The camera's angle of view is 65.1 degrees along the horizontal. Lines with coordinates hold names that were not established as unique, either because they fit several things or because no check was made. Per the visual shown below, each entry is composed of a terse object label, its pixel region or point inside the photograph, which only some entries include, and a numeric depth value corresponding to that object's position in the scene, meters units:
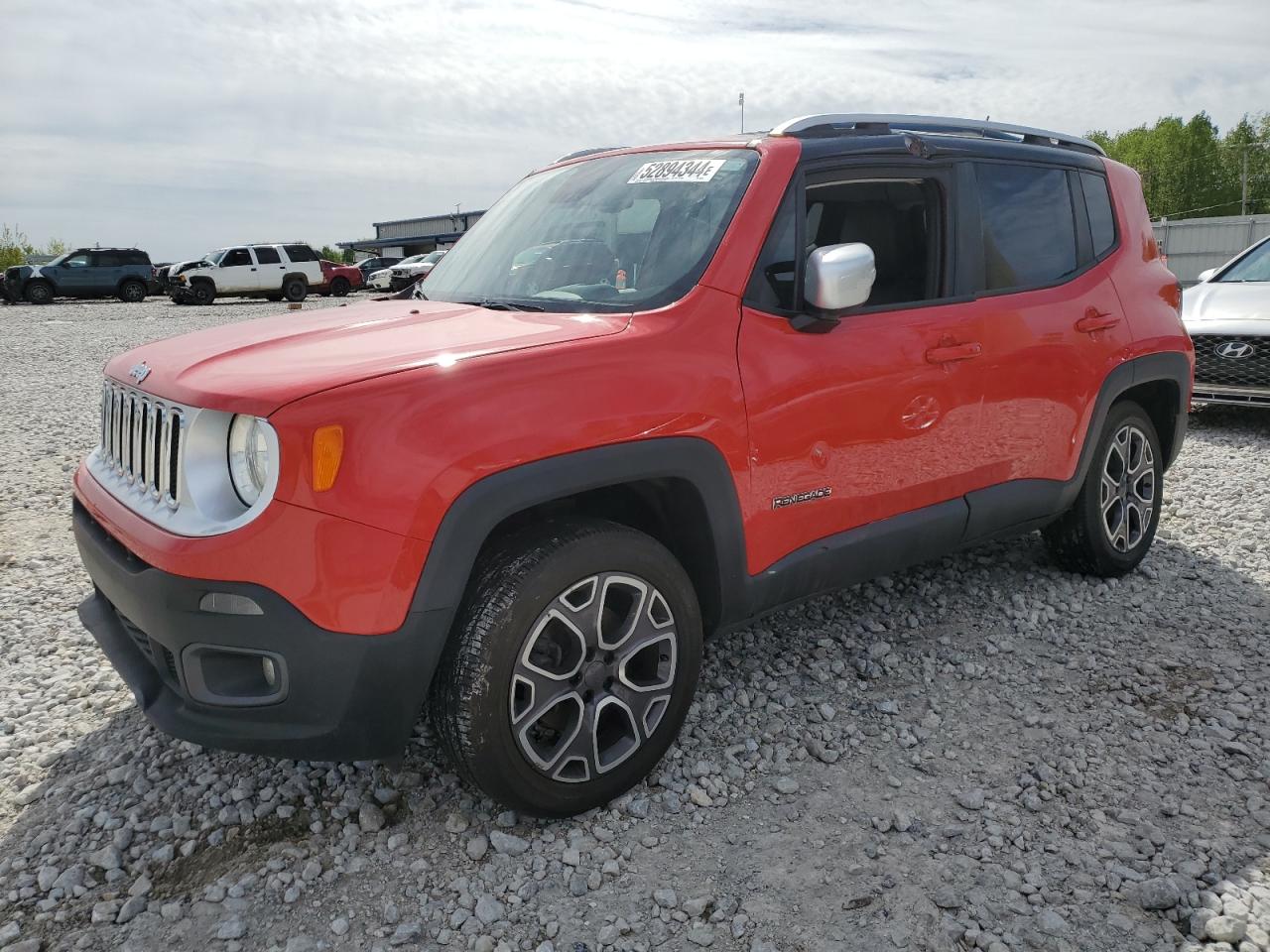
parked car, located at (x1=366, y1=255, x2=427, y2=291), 32.34
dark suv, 28.02
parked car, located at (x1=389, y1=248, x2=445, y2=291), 30.59
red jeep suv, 2.31
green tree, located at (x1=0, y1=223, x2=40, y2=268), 38.75
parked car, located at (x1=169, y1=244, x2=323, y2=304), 28.06
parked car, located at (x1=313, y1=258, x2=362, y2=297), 30.55
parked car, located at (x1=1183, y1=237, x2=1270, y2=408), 7.35
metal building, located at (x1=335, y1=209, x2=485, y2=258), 63.45
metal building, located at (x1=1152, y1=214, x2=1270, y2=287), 29.41
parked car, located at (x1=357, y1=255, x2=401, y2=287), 36.56
